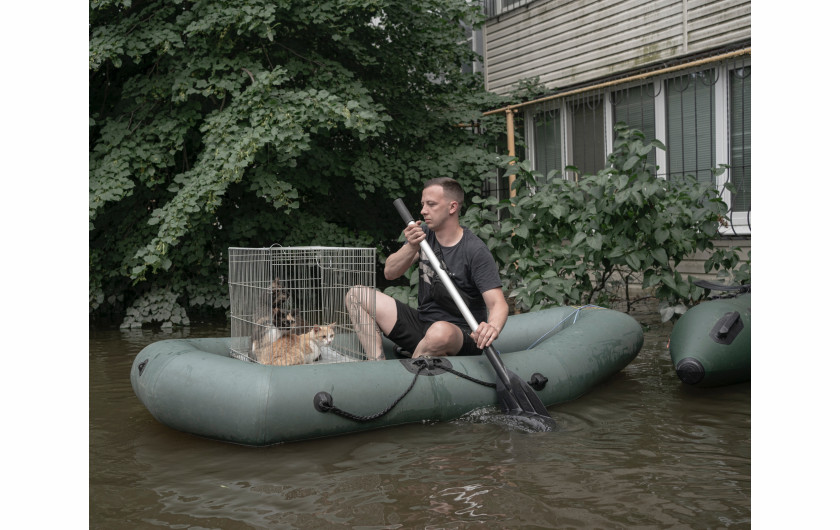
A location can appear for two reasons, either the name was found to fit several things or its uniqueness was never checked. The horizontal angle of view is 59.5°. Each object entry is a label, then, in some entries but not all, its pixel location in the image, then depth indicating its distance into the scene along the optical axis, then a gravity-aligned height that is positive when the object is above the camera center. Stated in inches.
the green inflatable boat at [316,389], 139.9 -24.8
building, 291.4 +82.5
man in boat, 165.0 -6.0
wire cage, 161.3 -9.2
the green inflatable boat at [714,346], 175.0 -20.0
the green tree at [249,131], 288.0 +59.6
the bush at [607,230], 239.0 +11.8
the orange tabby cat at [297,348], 163.9 -18.1
